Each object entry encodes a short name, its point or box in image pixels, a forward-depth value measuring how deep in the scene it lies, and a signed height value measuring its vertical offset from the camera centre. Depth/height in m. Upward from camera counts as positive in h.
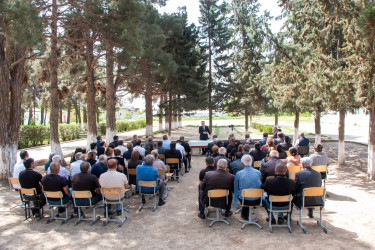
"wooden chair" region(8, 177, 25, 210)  5.96 -1.42
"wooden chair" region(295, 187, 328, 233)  4.81 -1.45
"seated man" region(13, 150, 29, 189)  6.37 -1.21
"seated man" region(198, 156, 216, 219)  5.59 -1.19
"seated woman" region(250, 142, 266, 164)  7.57 -1.13
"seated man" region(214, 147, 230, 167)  6.59 -0.96
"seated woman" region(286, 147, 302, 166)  6.42 -1.11
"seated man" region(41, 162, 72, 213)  5.20 -1.29
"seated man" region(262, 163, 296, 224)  4.80 -1.27
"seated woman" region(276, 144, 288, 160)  7.28 -1.13
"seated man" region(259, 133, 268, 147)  10.21 -1.00
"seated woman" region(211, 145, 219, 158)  7.43 -1.03
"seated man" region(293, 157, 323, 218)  5.04 -1.28
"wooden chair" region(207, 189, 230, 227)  5.04 -1.50
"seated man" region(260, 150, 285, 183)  5.74 -1.18
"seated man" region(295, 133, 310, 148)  9.67 -1.01
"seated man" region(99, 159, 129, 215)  5.31 -1.28
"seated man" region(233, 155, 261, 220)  5.13 -1.27
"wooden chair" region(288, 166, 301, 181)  6.34 -1.35
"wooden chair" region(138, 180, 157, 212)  5.85 -1.58
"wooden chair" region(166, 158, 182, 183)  8.30 -1.43
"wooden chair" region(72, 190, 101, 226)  5.11 -1.61
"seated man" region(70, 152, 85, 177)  6.18 -1.19
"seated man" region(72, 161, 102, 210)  5.23 -1.30
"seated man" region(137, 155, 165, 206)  5.97 -1.27
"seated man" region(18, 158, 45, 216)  5.41 -1.25
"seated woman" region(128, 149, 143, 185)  6.89 -1.23
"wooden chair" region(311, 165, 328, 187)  6.69 -1.38
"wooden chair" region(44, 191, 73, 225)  5.18 -1.71
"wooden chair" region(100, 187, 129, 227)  5.18 -1.66
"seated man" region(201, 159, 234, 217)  5.14 -1.30
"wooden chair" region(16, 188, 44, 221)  5.34 -1.66
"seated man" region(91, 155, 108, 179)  6.14 -1.20
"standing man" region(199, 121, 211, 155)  13.79 -0.88
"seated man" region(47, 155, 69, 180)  5.91 -1.19
